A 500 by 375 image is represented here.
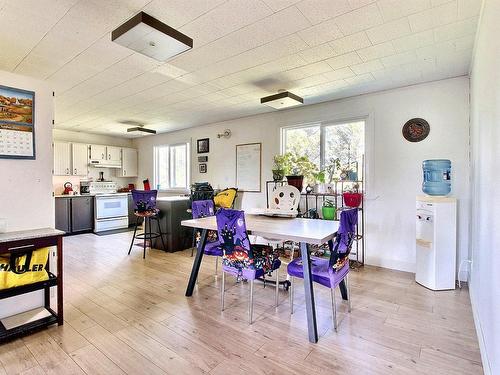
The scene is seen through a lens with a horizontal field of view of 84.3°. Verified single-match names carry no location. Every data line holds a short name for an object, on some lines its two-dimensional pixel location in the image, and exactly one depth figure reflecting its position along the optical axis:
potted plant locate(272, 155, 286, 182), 4.40
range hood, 6.86
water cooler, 3.00
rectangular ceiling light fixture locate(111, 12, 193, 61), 1.95
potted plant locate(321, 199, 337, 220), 3.92
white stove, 6.29
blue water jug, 3.23
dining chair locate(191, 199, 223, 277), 2.91
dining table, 2.07
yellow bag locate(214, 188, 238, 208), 4.79
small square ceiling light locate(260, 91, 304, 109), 3.58
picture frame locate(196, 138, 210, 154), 6.06
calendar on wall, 2.24
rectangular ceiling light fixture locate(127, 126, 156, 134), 5.86
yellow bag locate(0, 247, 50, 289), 1.99
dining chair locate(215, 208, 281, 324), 2.27
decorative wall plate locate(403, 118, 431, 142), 3.50
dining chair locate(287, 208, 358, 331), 2.12
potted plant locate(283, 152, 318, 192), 4.16
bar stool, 4.44
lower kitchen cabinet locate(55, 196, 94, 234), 5.89
